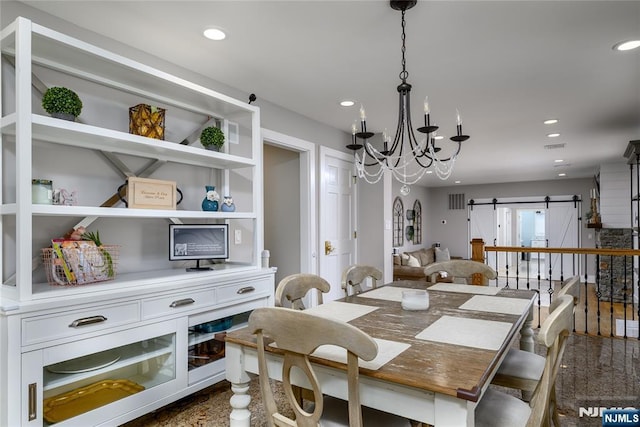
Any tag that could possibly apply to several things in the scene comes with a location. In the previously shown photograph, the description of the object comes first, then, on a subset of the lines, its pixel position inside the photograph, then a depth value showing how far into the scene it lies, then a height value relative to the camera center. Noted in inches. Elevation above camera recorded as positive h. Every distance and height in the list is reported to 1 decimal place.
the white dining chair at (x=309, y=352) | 43.1 -16.9
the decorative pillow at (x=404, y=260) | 287.4 -33.1
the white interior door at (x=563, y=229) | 362.9 -12.5
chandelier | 77.3 +21.2
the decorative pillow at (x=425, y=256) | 347.4 -37.9
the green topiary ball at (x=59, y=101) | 75.0 +23.8
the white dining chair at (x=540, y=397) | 50.0 -25.7
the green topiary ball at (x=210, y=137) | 108.3 +23.7
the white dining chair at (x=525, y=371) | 70.7 -30.3
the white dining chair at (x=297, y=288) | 83.7 -16.5
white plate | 71.9 -29.4
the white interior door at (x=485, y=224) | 405.1 -8.1
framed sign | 89.2 +6.1
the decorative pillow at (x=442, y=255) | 381.5 -39.1
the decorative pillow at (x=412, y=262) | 286.4 -34.8
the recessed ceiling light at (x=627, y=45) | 95.0 +44.1
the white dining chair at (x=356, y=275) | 100.8 -16.5
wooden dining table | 43.3 -19.1
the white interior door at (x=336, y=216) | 169.0 +0.6
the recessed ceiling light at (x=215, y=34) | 89.5 +44.9
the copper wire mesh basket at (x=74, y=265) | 77.6 -10.0
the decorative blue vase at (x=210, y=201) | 108.9 +4.9
